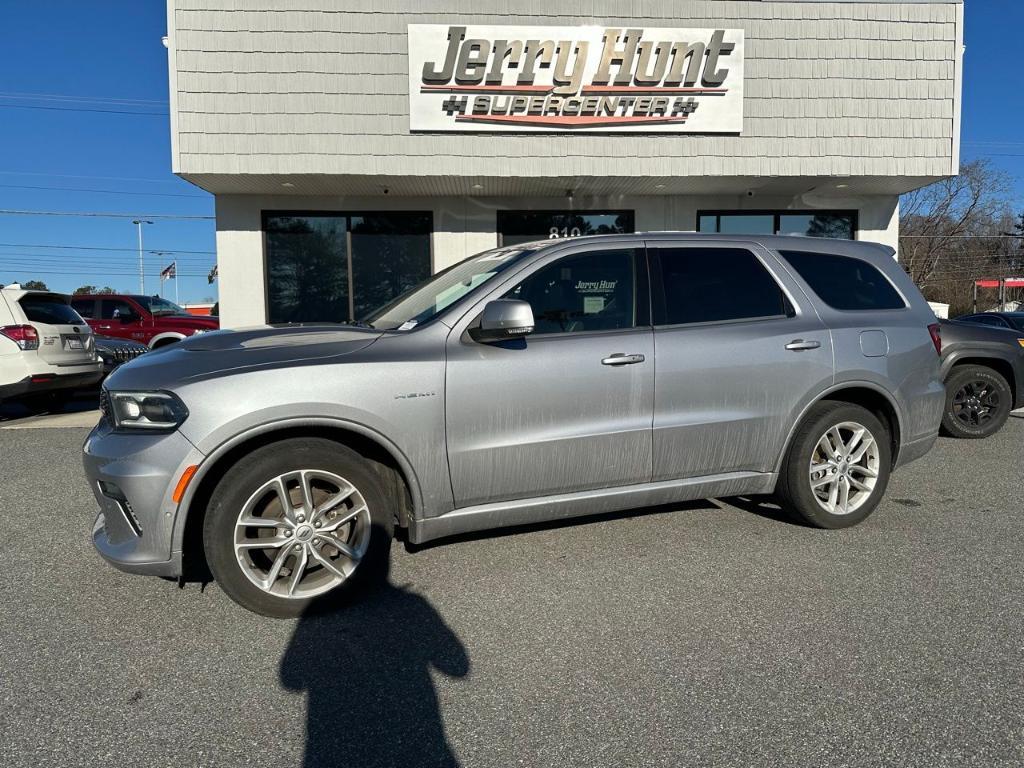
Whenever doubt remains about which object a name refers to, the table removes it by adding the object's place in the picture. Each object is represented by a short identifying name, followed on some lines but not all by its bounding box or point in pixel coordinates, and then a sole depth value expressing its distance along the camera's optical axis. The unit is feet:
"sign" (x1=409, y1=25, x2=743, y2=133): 34.27
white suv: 29.27
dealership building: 33.55
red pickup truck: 46.73
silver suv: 10.33
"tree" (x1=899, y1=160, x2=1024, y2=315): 174.09
